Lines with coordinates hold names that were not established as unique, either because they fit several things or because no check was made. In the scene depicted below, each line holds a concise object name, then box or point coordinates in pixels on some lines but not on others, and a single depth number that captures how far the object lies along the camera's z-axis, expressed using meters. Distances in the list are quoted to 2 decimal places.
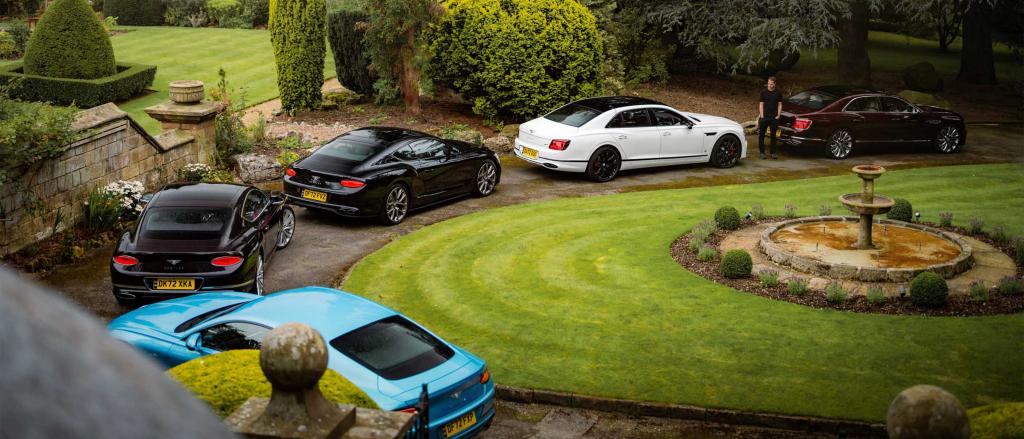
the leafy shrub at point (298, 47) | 23.81
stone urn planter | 19.06
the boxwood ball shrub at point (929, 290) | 12.26
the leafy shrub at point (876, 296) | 12.59
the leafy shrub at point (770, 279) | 13.35
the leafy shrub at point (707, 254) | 14.54
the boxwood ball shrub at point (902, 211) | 16.08
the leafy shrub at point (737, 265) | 13.60
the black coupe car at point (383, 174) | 16.34
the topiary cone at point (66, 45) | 26.41
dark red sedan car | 23.20
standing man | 22.92
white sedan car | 20.08
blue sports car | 8.61
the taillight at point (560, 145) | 19.89
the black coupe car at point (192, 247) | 12.37
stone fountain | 14.04
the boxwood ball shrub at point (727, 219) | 16.06
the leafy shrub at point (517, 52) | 24.00
